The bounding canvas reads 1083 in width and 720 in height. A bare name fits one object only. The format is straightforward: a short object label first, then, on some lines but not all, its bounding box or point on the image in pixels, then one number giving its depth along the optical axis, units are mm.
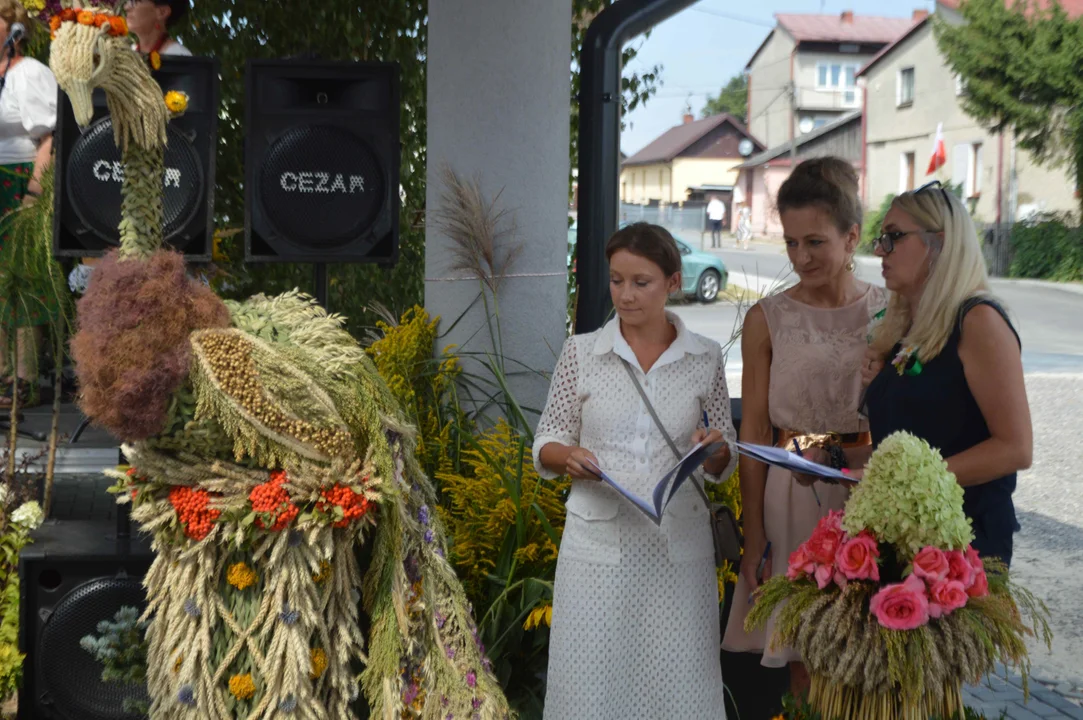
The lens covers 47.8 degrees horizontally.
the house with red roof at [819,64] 67688
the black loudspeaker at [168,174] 4031
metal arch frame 3975
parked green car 20594
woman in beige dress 2938
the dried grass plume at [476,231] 4008
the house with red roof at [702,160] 63188
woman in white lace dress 2793
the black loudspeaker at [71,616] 3305
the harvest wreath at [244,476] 2387
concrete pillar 4160
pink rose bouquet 2178
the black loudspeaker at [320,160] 3930
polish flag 33441
